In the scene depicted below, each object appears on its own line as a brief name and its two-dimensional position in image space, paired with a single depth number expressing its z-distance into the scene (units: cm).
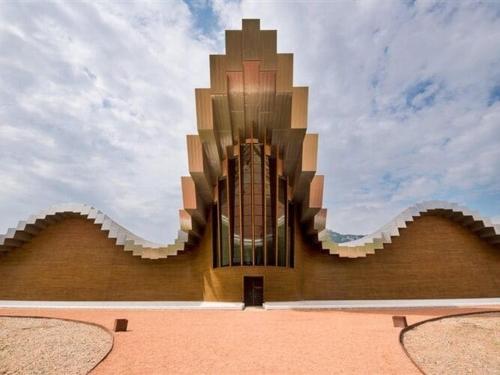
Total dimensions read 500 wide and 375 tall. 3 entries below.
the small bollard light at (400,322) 1149
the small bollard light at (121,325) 1148
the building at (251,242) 1867
